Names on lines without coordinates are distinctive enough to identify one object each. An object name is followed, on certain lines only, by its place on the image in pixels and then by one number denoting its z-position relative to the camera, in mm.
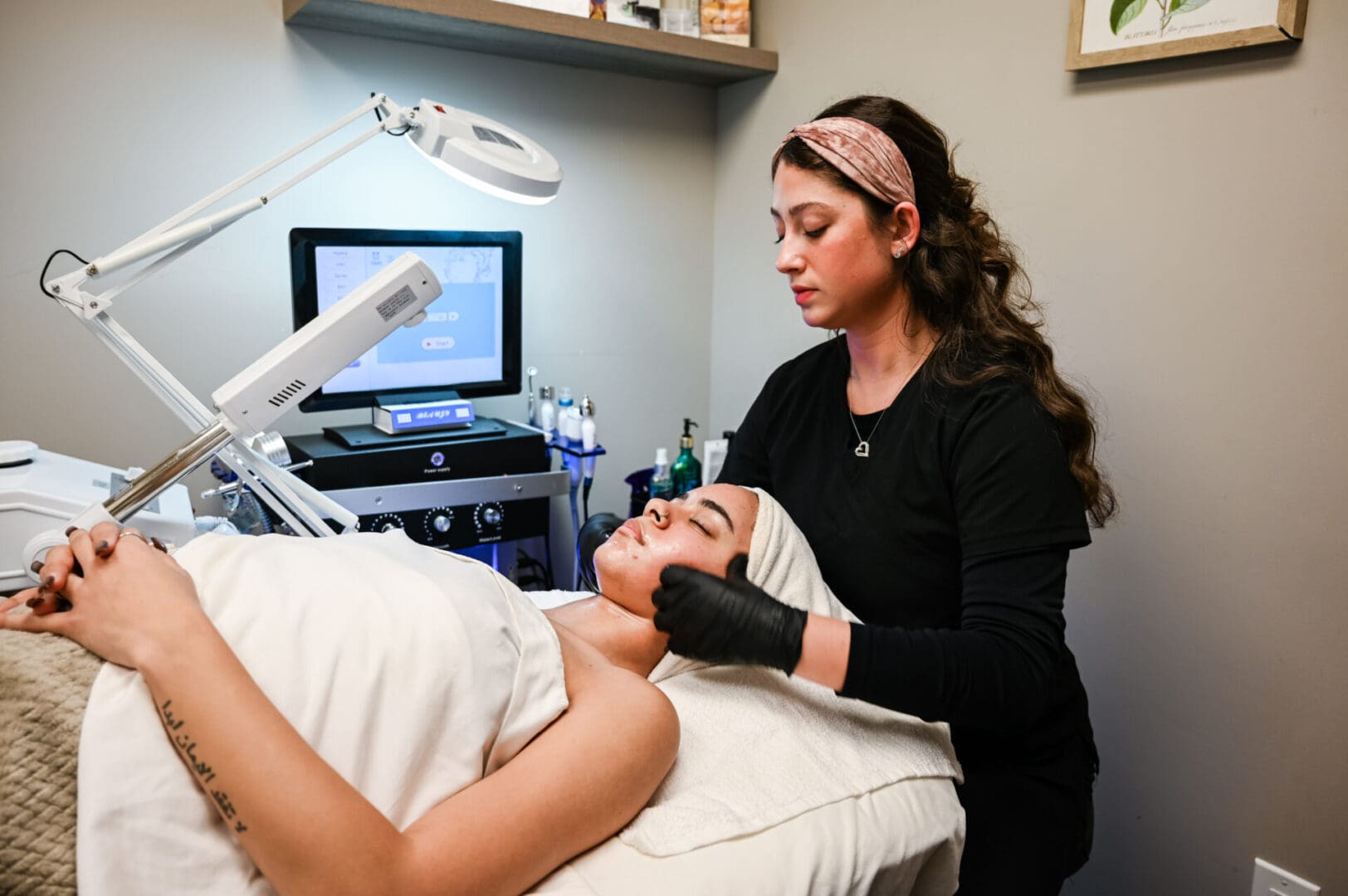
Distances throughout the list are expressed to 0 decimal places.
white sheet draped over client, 800
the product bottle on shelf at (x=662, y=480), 2227
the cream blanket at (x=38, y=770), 754
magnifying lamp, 1160
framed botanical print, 1404
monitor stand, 1832
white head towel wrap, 999
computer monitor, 1784
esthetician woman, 1086
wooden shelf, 1834
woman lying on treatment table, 776
